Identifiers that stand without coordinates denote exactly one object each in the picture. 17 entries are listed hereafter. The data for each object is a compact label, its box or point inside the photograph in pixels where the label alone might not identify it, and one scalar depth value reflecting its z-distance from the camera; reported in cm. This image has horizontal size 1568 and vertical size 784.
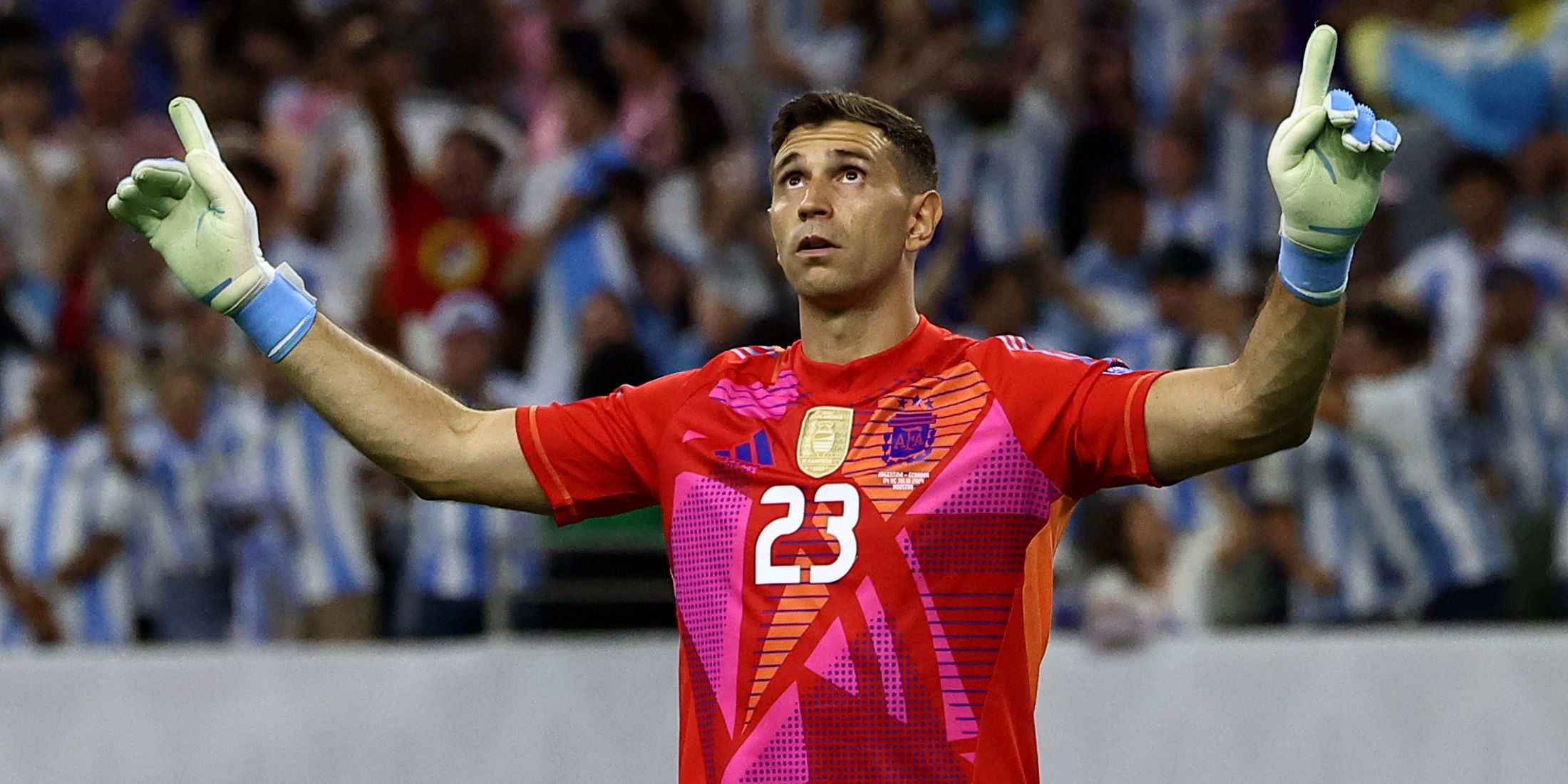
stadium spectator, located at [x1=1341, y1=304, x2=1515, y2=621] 1653
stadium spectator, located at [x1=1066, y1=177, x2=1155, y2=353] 2016
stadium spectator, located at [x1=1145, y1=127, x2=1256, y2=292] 2097
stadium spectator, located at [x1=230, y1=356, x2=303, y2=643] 1856
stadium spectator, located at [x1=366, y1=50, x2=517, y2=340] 2081
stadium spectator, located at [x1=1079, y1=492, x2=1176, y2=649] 1672
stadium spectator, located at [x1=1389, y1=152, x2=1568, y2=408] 1842
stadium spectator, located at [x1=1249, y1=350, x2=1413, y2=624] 1687
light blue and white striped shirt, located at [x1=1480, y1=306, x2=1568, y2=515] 1761
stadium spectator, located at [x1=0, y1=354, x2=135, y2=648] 1903
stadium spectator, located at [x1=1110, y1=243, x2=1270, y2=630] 1728
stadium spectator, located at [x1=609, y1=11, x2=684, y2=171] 2178
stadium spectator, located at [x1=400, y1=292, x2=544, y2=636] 1752
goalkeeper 842
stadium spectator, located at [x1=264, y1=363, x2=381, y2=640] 1819
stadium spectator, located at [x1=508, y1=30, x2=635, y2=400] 2012
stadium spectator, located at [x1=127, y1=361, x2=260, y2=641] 1902
